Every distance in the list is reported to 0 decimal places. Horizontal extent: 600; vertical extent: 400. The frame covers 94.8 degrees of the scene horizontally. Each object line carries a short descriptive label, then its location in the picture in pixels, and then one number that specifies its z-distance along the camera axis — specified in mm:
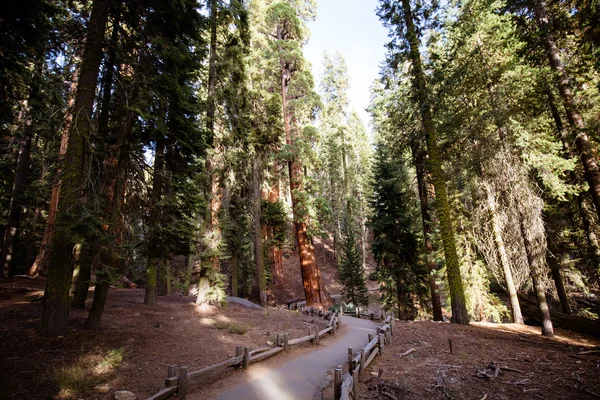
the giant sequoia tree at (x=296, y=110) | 16672
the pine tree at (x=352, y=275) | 27844
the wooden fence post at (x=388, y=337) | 10228
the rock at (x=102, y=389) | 5263
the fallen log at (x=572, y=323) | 12388
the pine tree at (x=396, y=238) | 19281
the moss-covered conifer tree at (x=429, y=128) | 12123
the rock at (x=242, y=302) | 15570
